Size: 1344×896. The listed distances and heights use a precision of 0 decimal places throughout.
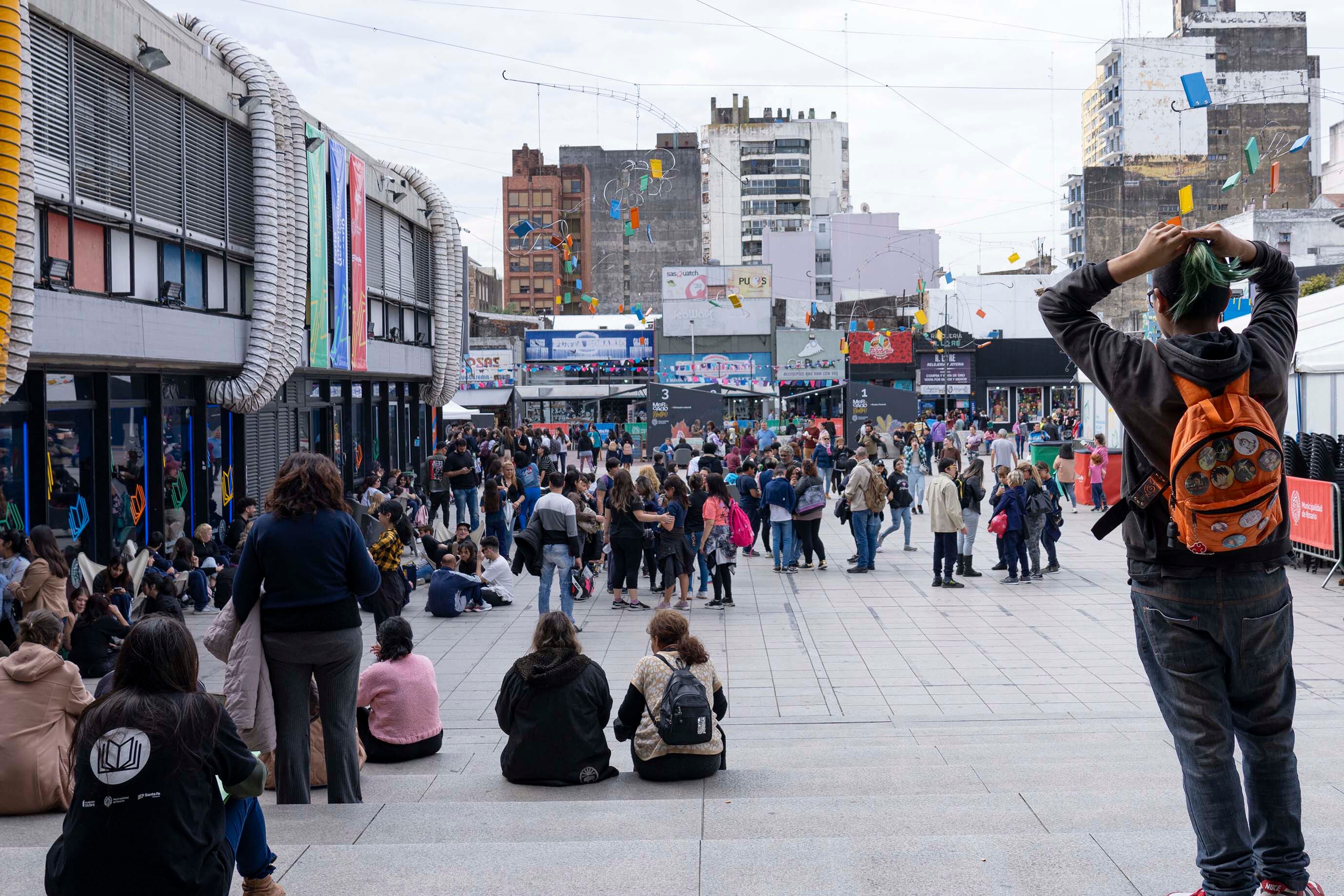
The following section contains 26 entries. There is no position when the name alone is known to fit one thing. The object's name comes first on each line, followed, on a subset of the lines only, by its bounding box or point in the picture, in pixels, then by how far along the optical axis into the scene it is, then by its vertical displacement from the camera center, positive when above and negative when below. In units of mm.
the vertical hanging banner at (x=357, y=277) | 22906 +2724
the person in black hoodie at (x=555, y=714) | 6148 -1541
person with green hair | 2738 -385
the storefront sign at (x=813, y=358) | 56000 +2733
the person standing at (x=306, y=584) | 5035 -704
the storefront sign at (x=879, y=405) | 35281 +316
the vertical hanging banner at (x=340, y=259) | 21516 +2895
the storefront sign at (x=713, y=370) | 56531 +2228
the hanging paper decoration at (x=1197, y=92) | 24031 +6591
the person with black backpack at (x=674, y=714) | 6113 -1540
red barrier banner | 14219 -1193
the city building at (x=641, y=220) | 103000 +17210
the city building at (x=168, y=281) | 12672 +1832
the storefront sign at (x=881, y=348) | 55656 +3187
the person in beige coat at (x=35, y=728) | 5789 -1513
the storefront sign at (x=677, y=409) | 35875 +224
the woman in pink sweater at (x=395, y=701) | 7246 -1727
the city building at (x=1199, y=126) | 70000 +18070
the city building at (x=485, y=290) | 112250 +12865
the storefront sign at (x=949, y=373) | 55625 +2014
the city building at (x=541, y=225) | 103500 +16696
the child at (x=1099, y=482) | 22500 -1260
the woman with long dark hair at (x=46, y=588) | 10180 -1455
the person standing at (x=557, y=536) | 12688 -1270
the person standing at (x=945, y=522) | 15062 -1340
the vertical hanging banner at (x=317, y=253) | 19875 +2768
